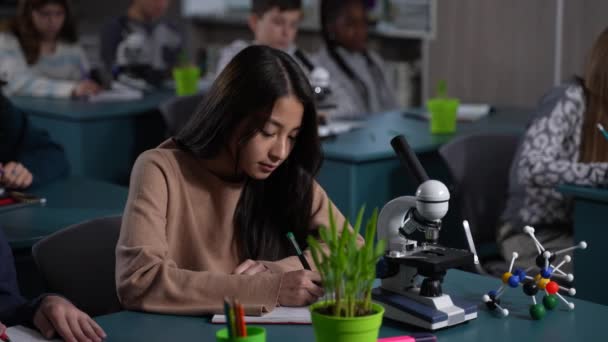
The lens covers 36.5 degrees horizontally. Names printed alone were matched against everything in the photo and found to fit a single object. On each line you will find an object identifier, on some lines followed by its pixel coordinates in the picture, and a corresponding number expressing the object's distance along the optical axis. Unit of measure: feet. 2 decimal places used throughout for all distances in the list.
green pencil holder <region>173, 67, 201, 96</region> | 15.12
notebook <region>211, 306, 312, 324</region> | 5.10
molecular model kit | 5.27
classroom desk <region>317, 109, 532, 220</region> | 10.42
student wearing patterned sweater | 8.79
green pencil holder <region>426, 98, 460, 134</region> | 11.66
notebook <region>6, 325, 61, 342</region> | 4.96
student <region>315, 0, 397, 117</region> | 14.66
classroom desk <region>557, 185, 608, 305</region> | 8.12
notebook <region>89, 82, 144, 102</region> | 14.99
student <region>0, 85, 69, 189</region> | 9.05
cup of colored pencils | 4.02
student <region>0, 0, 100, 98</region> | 15.15
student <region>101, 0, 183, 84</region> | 18.10
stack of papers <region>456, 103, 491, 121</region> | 12.78
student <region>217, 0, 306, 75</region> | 13.37
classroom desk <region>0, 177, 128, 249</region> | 7.32
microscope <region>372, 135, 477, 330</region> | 4.85
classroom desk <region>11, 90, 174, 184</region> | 13.62
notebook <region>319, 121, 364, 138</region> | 11.43
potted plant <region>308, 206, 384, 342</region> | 4.09
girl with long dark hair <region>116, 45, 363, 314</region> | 5.37
